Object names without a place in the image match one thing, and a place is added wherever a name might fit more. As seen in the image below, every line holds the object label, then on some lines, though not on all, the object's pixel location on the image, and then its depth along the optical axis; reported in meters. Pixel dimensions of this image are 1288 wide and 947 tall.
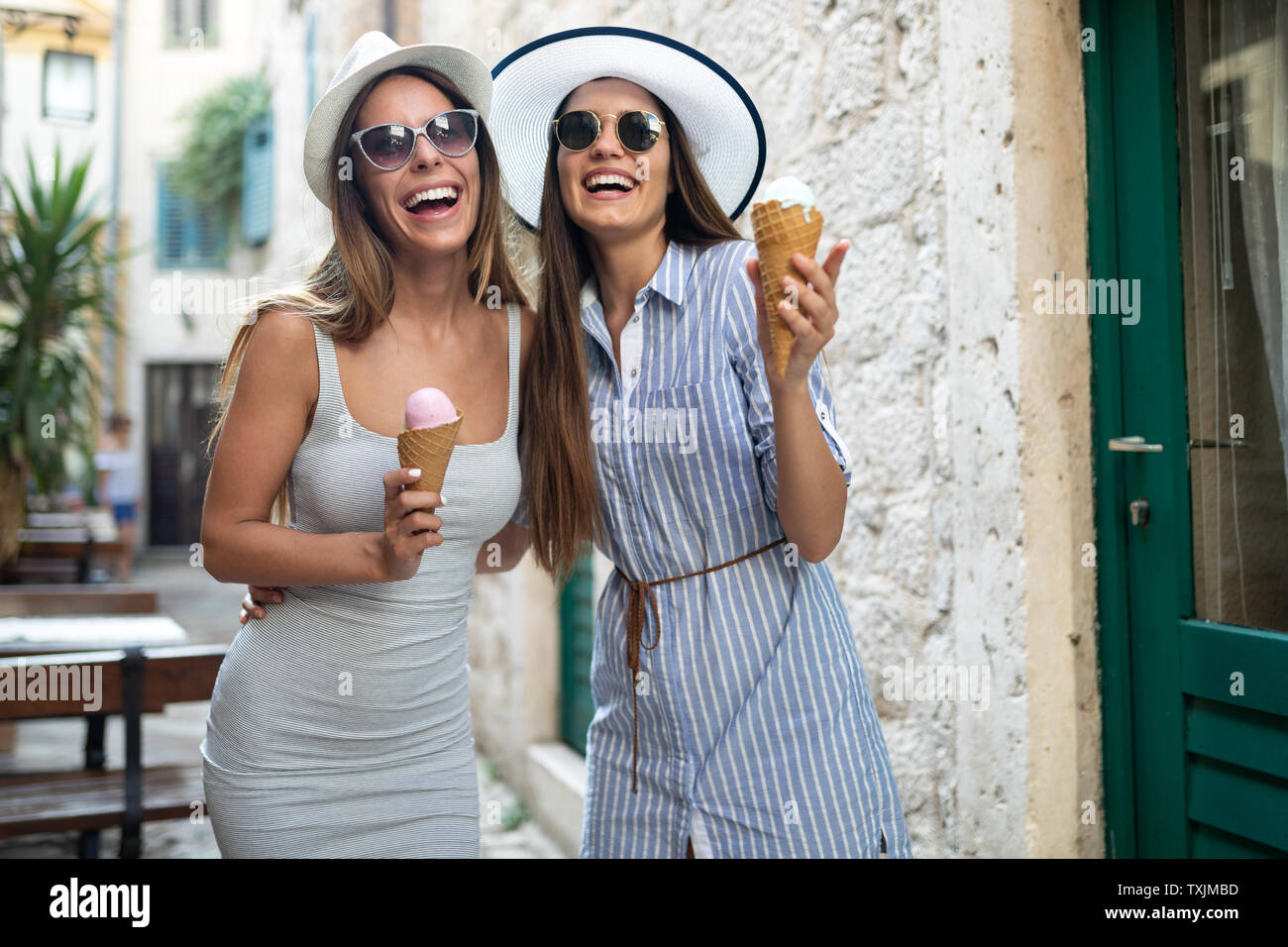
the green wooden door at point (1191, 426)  2.17
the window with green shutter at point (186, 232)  19.52
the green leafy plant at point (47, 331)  6.95
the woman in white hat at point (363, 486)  1.79
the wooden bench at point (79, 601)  4.89
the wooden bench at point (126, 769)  3.19
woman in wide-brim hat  1.75
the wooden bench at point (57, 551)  7.24
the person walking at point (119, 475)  11.77
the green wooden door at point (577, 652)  5.53
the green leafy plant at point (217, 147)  18.16
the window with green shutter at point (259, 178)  16.86
